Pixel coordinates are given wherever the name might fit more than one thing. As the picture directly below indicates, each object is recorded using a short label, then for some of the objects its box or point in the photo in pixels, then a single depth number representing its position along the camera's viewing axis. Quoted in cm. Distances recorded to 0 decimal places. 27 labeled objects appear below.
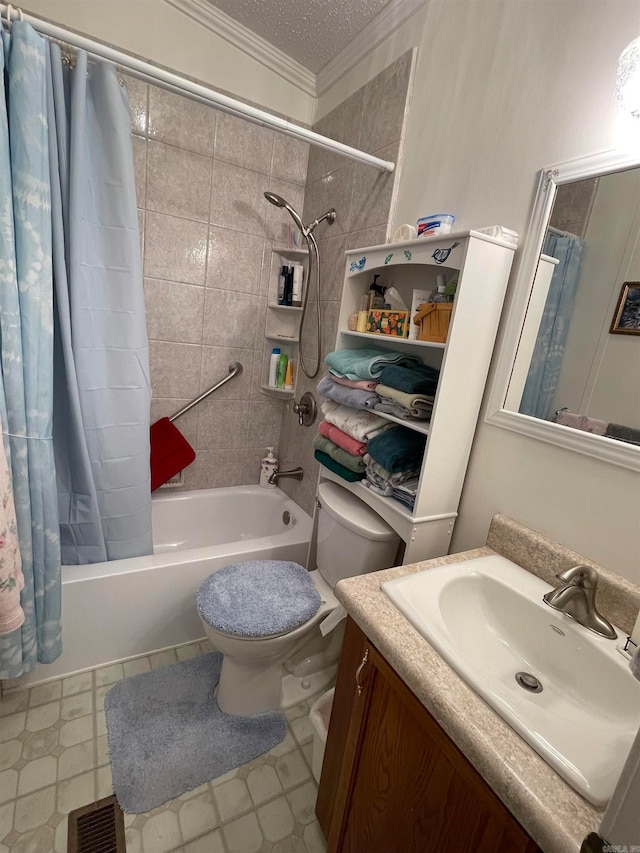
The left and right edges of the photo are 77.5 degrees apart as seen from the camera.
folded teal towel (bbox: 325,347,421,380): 129
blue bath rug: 119
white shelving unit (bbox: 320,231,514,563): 104
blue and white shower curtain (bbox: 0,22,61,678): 106
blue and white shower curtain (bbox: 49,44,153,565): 124
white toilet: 126
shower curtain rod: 101
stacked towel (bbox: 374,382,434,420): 116
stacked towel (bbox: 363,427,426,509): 122
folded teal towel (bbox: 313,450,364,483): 139
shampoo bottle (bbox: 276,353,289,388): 219
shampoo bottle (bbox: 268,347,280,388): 219
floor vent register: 103
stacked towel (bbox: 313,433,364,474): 136
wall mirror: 87
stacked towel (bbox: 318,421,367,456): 135
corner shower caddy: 214
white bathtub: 147
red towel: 200
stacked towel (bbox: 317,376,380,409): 130
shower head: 181
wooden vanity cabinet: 60
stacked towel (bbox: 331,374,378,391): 131
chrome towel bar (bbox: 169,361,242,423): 207
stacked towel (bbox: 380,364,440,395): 117
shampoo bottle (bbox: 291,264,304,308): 203
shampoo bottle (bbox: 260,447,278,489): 236
